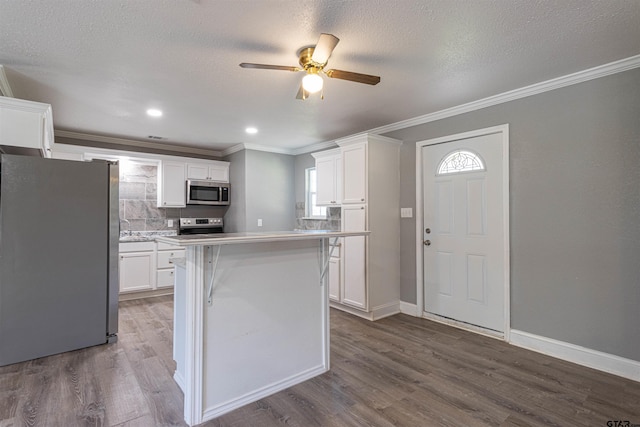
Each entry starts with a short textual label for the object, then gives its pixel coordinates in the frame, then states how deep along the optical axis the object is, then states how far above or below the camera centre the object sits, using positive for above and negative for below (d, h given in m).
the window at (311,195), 5.35 +0.37
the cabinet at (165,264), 4.87 -0.73
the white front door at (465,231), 3.21 -0.15
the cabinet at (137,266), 4.59 -0.73
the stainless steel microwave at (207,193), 5.30 +0.42
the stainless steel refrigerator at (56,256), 2.67 -0.35
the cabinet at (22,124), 2.49 +0.75
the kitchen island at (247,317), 1.87 -0.68
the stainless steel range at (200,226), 5.44 -0.16
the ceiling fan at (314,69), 2.03 +1.00
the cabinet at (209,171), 5.36 +0.80
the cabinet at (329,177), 4.33 +0.56
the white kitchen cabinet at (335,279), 4.18 -0.83
